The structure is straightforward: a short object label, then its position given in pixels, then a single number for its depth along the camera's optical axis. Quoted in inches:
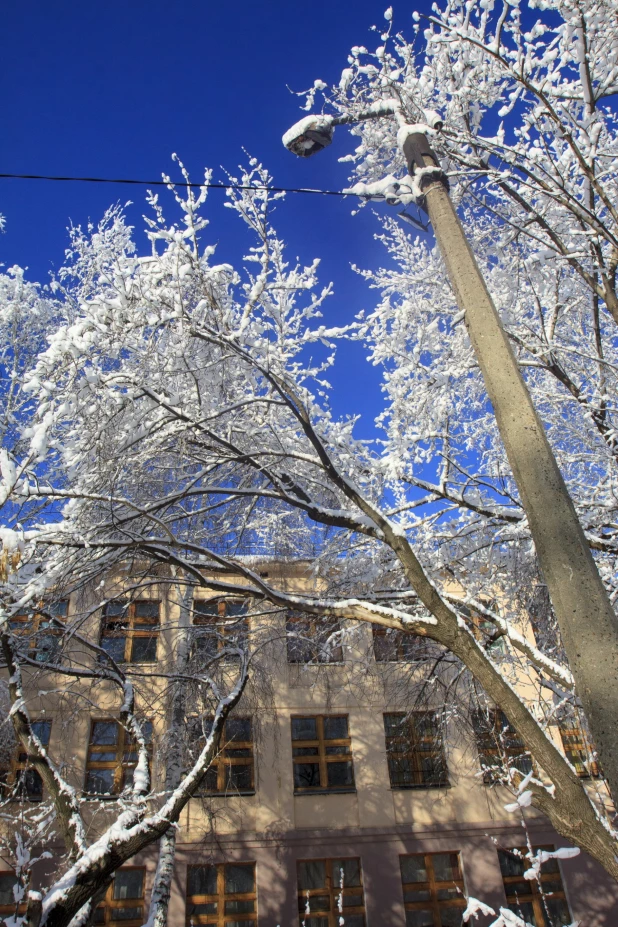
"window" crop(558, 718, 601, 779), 526.1
